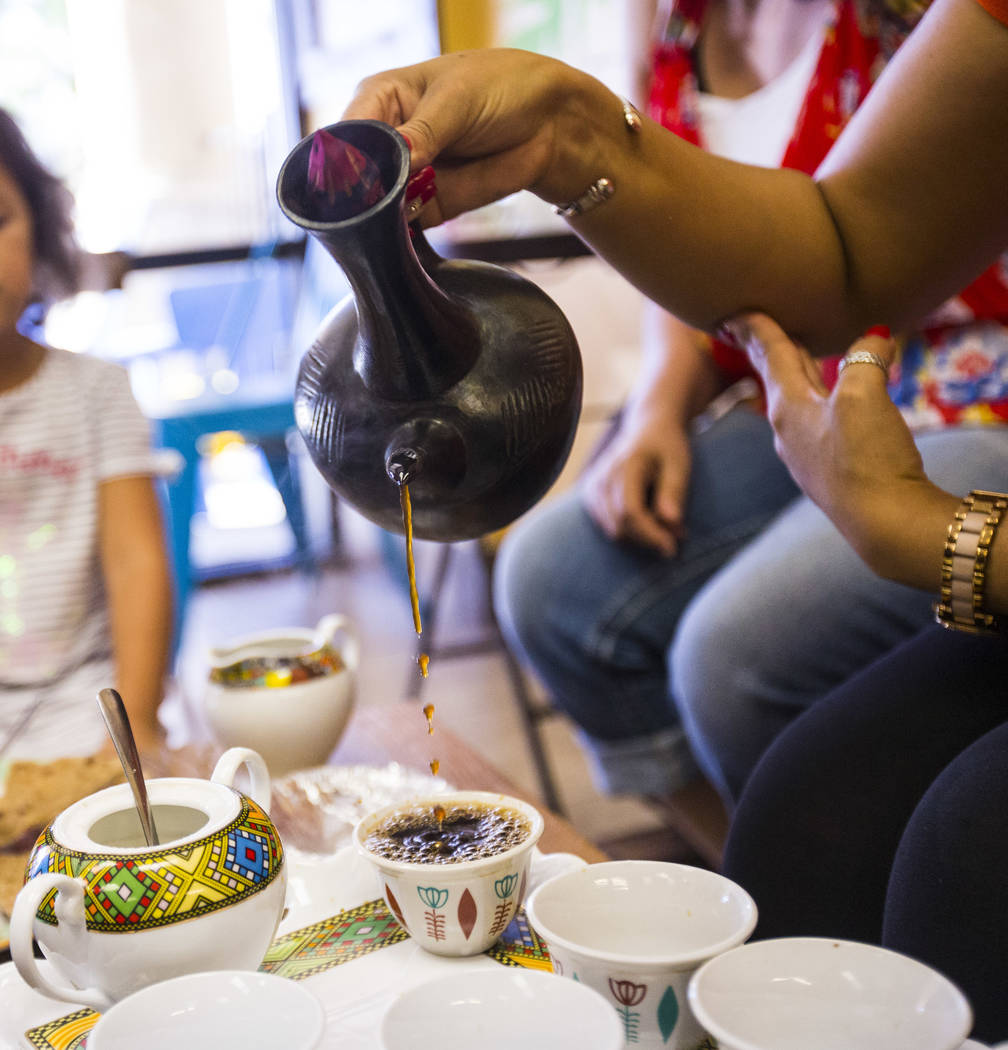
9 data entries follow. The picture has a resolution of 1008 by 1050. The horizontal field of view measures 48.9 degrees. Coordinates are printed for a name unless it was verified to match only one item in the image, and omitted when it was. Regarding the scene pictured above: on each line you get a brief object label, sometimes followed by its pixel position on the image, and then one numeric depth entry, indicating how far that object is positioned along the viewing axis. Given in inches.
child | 52.9
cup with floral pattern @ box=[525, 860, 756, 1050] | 17.7
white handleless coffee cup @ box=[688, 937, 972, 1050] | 15.9
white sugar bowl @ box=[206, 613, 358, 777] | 36.4
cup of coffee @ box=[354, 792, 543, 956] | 22.7
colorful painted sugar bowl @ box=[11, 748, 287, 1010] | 20.5
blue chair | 103.9
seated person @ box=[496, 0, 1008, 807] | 42.4
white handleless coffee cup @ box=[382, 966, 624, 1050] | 16.3
